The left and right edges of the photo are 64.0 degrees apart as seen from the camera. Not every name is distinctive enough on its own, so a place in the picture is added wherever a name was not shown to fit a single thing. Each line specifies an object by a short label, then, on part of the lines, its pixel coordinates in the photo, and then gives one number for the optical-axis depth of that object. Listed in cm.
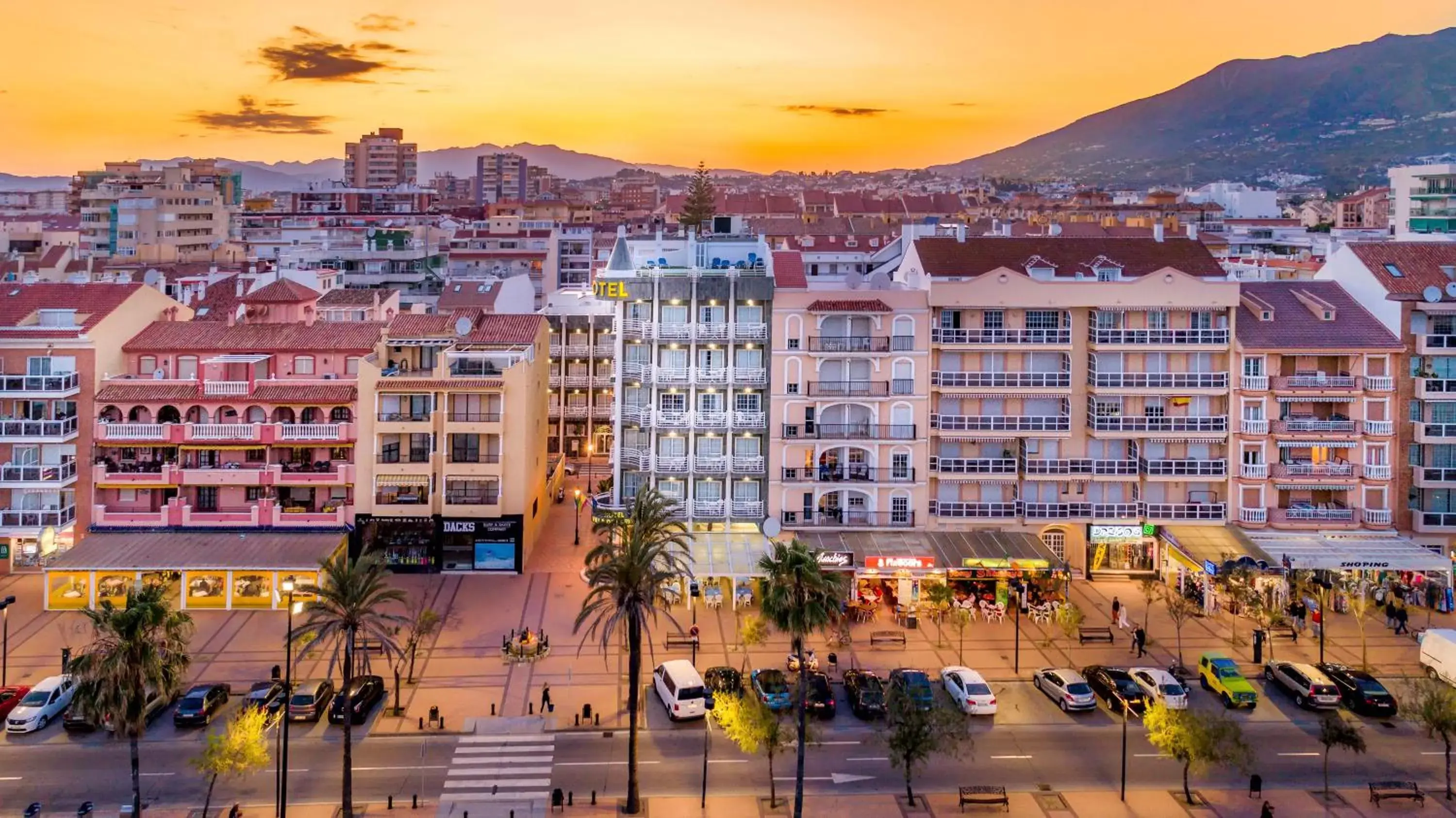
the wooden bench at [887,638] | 5112
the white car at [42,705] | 4122
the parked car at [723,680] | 4378
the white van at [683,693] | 4322
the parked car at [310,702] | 4275
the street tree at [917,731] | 3550
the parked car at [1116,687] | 4388
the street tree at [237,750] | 3384
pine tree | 15062
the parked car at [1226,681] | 4469
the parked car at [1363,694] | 4406
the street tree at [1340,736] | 3656
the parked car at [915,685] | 3809
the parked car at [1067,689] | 4406
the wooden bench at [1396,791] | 3688
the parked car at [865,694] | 4347
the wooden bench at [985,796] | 3641
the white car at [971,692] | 4366
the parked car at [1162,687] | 4288
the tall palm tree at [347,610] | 3603
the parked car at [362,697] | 4247
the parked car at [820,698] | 4303
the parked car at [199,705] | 4212
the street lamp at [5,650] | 4578
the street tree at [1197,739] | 3569
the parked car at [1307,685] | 4434
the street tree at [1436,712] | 3694
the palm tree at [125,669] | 3362
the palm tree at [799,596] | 3572
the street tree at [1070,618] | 4950
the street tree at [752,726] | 3619
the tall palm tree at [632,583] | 3697
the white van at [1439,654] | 4616
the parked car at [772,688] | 4241
